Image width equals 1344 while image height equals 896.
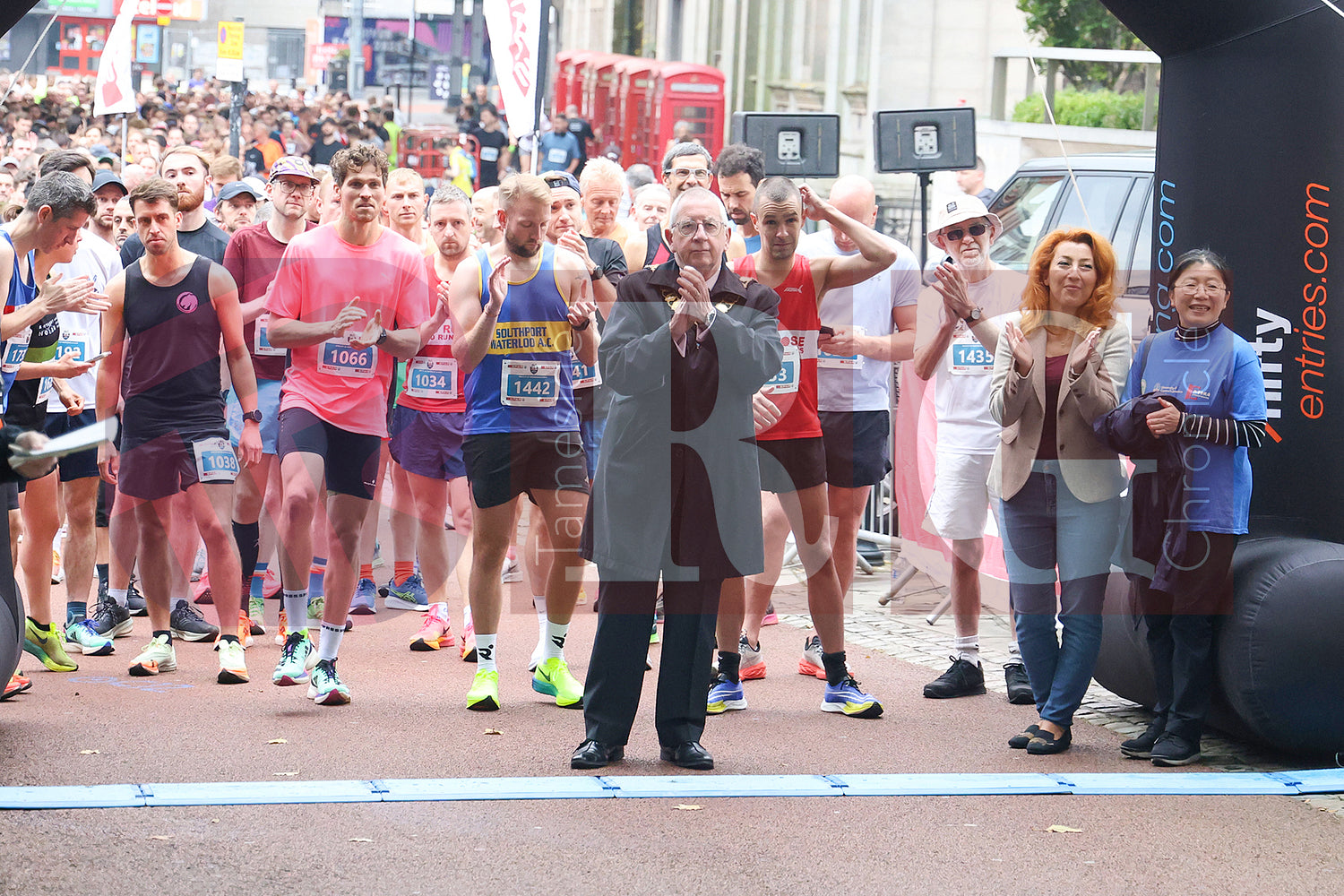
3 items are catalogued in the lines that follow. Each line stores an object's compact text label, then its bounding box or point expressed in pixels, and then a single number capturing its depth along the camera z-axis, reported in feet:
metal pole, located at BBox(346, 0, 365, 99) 175.32
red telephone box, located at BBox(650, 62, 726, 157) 90.33
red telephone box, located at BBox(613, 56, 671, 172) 93.76
